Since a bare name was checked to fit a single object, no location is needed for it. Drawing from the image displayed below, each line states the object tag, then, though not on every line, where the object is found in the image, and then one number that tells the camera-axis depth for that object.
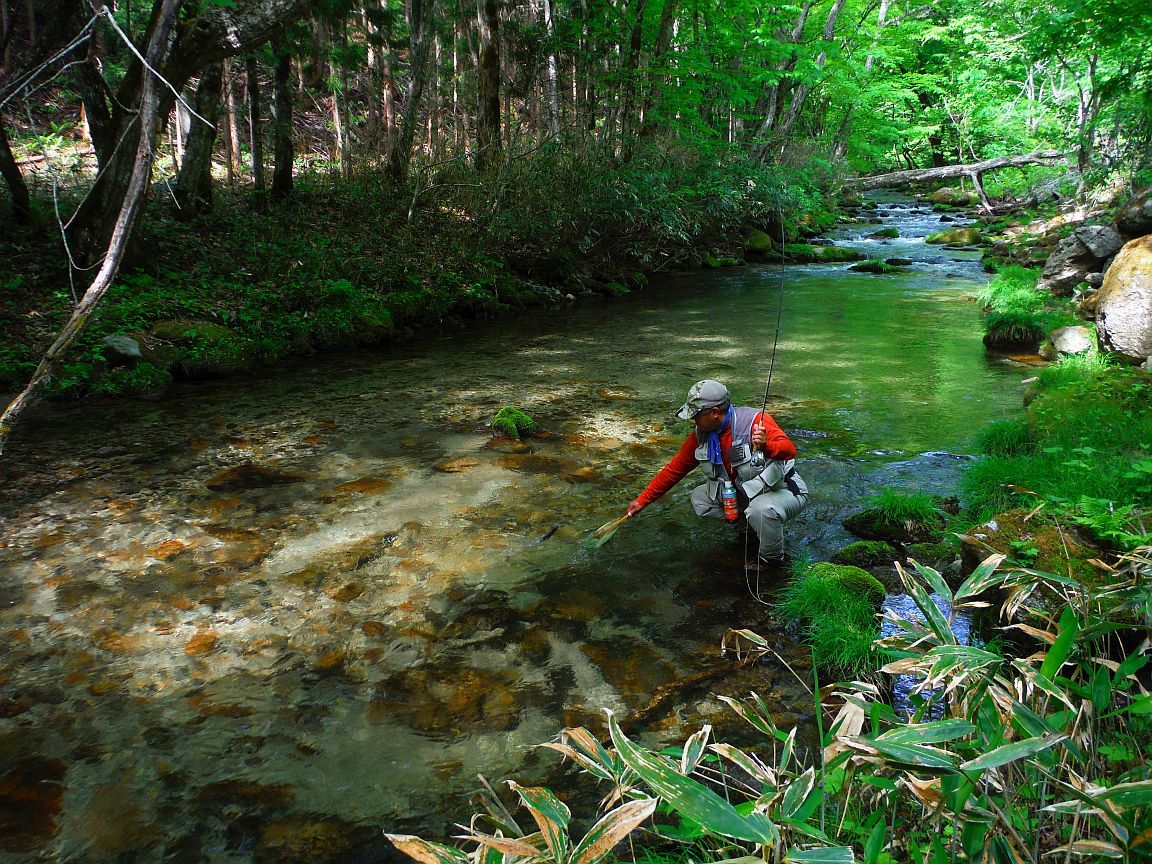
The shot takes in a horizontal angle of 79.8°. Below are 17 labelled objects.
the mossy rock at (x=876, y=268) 16.89
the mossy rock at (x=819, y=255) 18.81
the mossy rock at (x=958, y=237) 20.08
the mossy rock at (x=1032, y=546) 3.27
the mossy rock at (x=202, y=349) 8.30
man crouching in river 4.12
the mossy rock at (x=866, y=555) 4.43
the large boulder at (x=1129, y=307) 6.48
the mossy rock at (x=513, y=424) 6.85
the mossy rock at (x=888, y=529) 4.70
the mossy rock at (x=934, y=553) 4.31
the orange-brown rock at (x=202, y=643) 3.70
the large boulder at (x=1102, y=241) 10.30
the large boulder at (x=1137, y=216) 9.23
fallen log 20.45
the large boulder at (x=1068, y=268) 10.62
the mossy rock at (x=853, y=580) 3.90
